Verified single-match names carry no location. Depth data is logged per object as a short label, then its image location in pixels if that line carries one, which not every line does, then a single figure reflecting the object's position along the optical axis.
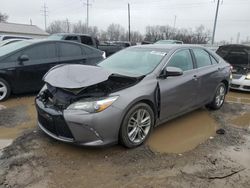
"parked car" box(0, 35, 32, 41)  12.74
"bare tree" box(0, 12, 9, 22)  59.34
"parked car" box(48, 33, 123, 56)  11.36
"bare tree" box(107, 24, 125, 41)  74.50
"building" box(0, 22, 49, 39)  34.00
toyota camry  2.97
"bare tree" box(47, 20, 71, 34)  80.75
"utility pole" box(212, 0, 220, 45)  27.42
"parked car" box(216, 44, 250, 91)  7.37
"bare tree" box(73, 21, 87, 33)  76.50
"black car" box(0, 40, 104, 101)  5.42
